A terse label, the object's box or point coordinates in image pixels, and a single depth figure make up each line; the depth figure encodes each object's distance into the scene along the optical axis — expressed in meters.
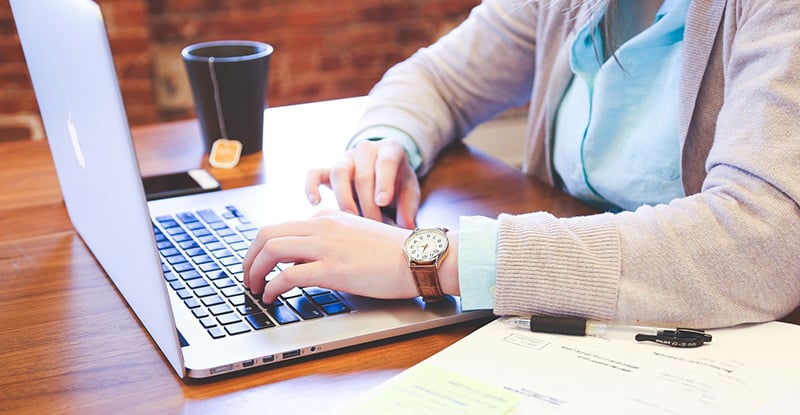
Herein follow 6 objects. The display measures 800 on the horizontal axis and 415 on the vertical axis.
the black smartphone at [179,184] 1.13
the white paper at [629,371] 0.65
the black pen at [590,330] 0.73
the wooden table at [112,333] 0.69
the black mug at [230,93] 1.22
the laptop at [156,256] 0.67
